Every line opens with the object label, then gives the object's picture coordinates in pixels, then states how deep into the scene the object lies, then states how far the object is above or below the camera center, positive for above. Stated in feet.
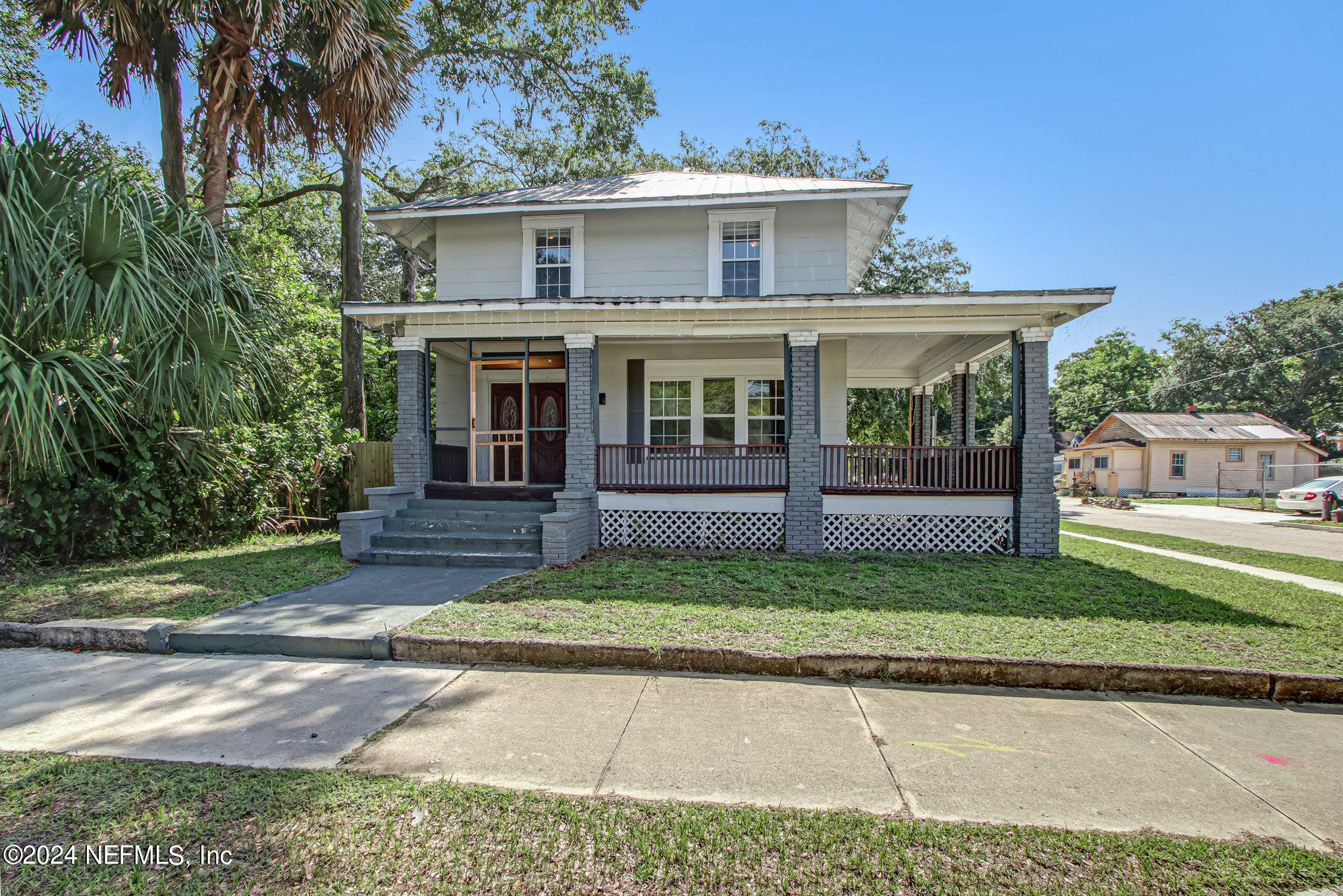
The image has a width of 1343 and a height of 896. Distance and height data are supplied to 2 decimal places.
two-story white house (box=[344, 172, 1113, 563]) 31.83 +4.78
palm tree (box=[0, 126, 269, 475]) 19.51 +4.61
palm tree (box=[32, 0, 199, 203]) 29.19 +20.44
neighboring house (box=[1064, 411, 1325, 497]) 103.81 -2.12
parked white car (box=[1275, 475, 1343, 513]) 62.95 -5.61
